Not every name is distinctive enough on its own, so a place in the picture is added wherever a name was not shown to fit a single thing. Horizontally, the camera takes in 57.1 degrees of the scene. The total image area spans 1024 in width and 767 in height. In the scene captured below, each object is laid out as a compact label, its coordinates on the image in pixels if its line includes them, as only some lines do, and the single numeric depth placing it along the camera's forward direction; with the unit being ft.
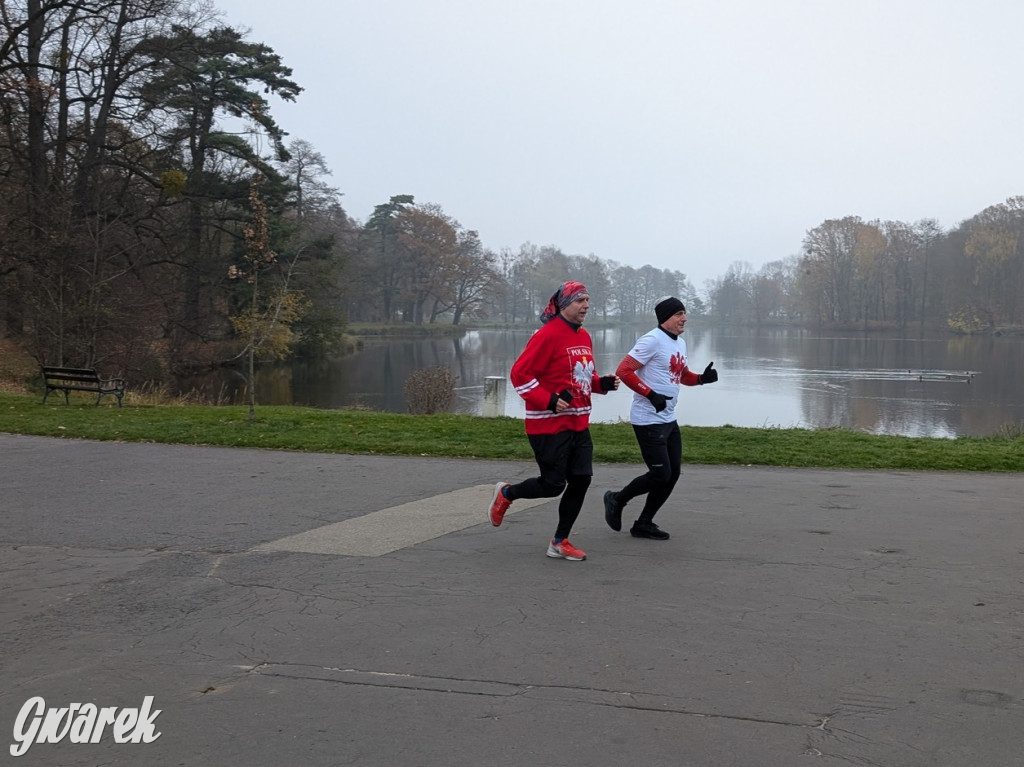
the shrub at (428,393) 71.77
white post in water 71.82
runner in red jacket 20.54
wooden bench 61.93
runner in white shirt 22.65
